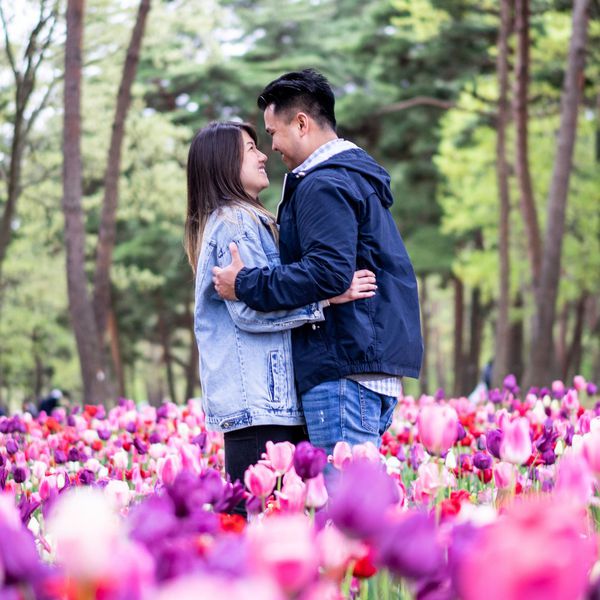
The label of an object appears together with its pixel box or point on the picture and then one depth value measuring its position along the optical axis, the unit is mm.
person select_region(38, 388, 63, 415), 12945
